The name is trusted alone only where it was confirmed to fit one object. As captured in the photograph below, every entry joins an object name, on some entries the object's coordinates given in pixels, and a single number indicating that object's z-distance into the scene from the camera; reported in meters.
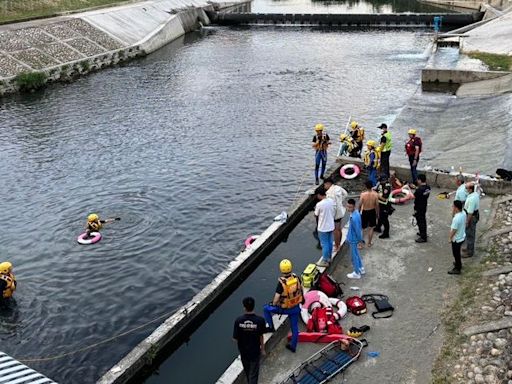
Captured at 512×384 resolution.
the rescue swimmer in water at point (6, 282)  14.55
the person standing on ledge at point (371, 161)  18.47
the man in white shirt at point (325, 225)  13.84
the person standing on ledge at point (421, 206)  14.43
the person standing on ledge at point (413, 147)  18.56
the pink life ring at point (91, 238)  17.80
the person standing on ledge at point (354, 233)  13.34
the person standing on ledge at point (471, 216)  13.23
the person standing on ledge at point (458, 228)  12.64
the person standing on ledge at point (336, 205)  14.78
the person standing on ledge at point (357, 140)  22.31
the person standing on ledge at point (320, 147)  20.28
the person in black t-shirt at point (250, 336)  9.41
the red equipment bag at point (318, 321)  11.44
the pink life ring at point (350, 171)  21.11
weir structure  62.97
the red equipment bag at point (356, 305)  12.04
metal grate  9.63
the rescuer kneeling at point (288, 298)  10.41
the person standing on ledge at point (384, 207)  15.34
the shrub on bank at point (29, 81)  39.22
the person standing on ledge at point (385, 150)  19.20
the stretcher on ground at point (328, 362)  10.12
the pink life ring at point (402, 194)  17.86
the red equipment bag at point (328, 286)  12.80
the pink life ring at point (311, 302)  11.93
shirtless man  14.46
